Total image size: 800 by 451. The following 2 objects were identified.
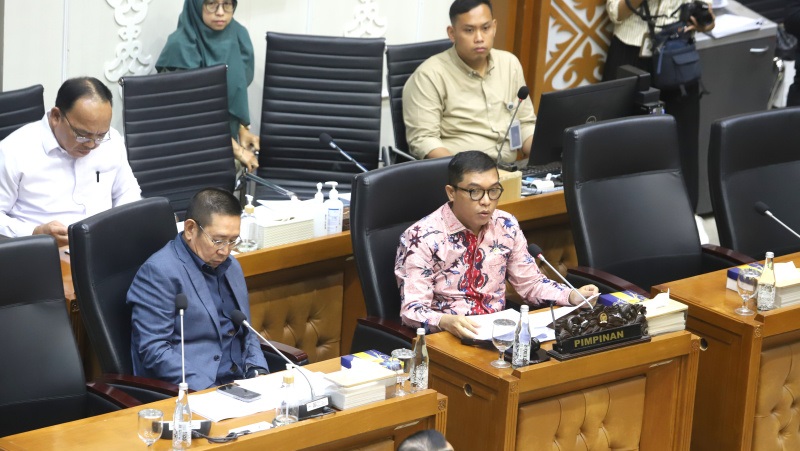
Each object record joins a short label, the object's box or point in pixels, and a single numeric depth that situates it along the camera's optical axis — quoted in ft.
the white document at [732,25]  39.09
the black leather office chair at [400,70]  34.09
